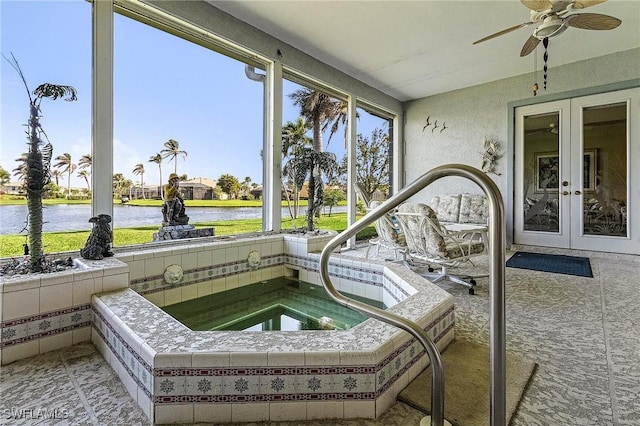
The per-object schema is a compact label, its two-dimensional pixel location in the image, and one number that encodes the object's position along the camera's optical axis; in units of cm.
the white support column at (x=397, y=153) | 680
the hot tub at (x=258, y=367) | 134
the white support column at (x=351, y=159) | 547
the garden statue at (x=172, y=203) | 332
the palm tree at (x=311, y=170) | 399
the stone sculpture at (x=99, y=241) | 241
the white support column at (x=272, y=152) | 408
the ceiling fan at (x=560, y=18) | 262
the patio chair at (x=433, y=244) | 313
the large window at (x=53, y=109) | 242
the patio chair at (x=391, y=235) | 378
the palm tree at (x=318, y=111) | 472
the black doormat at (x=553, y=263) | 404
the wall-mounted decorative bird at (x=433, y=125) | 639
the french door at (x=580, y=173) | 467
